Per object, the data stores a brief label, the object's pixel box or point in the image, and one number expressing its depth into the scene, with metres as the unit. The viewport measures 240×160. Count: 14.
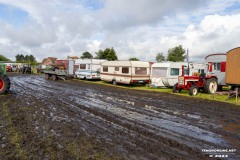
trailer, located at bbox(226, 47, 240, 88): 12.66
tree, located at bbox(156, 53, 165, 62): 54.38
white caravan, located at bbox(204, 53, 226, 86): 14.65
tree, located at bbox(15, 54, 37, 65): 120.35
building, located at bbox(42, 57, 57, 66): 80.85
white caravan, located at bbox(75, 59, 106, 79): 22.73
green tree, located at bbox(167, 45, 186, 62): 47.39
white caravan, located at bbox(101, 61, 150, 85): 17.92
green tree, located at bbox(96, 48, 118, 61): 42.57
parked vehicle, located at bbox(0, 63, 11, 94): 11.17
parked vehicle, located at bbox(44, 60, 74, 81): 23.22
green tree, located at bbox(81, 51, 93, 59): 82.76
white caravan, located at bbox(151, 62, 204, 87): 16.08
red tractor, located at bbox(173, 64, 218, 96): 13.82
